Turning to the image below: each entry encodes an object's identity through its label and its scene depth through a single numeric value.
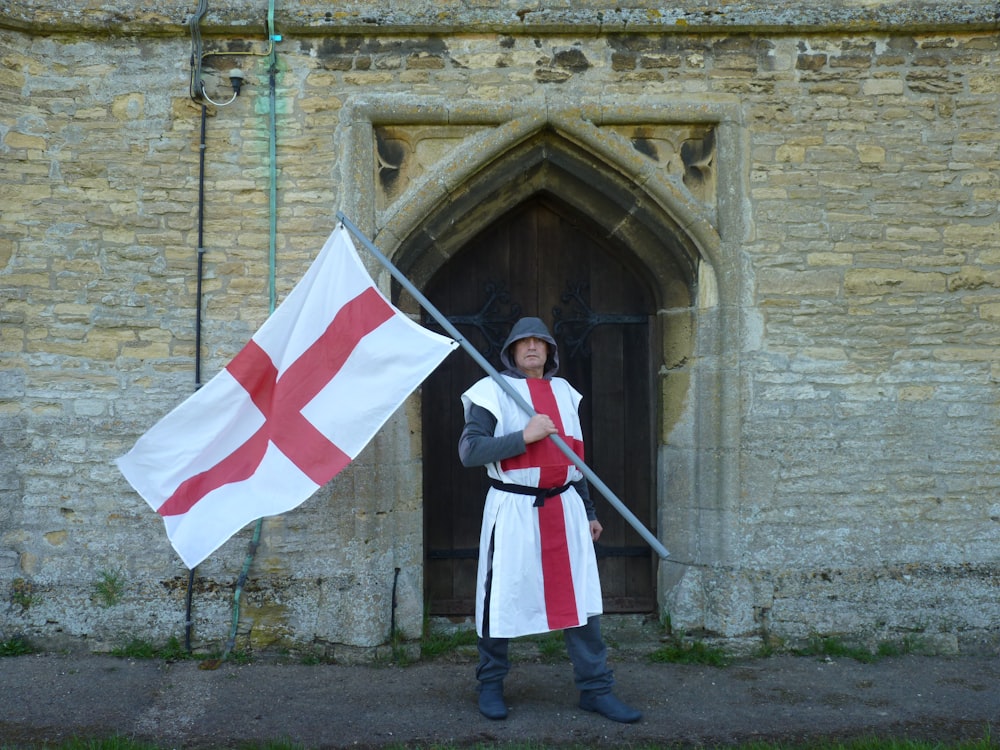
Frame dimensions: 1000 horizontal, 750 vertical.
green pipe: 4.78
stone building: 4.79
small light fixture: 4.79
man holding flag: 3.84
